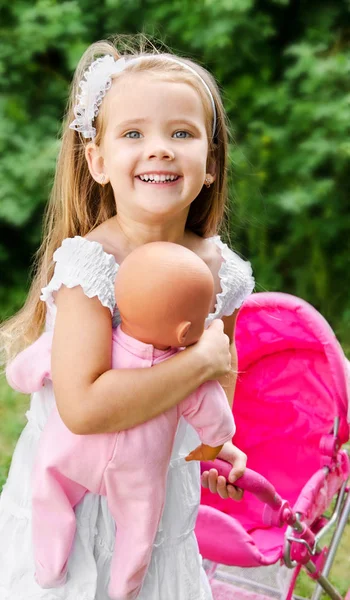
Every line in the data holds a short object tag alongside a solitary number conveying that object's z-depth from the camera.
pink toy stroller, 2.05
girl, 1.48
